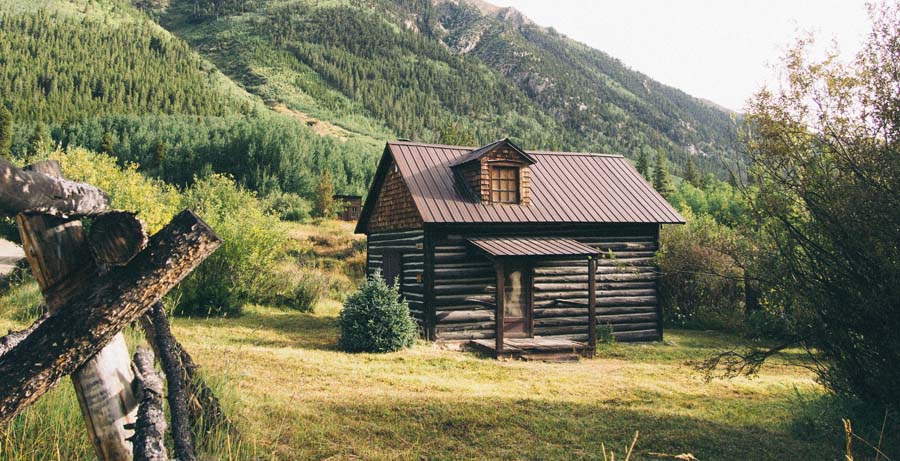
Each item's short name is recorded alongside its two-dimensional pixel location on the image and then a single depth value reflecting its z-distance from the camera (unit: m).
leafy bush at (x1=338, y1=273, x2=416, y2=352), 13.24
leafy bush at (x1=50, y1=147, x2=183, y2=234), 17.89
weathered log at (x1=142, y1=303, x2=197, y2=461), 3.95
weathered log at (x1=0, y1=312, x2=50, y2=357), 4.18
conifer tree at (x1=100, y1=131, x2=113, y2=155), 52.16
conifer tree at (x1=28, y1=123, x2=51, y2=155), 51.22
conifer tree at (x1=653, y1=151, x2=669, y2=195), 69.00
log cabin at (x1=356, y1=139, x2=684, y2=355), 15.04
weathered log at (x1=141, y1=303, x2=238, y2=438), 4.59
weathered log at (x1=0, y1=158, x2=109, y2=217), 2.58
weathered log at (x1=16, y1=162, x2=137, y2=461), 3.13
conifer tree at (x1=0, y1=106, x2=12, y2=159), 50.34
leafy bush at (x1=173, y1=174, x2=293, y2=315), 17.91
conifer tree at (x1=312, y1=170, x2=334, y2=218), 45.78
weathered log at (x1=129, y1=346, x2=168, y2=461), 3.07
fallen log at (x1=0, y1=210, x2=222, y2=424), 2.94
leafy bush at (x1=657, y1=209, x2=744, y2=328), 19.64
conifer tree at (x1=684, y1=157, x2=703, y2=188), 77.77
